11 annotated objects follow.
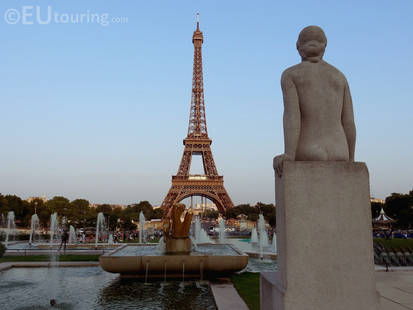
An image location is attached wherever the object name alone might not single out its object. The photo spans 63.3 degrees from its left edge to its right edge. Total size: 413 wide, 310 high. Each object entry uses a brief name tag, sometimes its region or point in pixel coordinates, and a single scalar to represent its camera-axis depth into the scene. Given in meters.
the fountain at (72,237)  28.26
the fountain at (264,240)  24.44
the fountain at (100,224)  35.51
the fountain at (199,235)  24.90
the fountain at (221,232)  28.91
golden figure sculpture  10.92
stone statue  3.85
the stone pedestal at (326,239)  3.48
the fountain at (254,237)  29.32
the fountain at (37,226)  55.78
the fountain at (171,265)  9.34
